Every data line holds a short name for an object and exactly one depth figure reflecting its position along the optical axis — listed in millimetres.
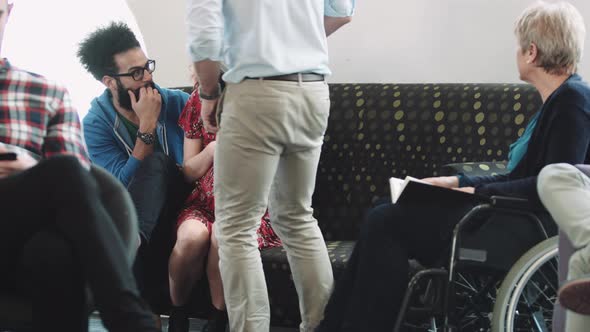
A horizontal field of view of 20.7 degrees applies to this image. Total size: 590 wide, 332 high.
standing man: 4026
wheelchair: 3754
